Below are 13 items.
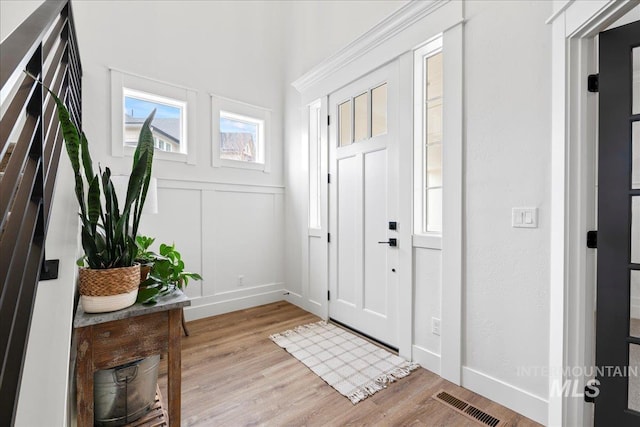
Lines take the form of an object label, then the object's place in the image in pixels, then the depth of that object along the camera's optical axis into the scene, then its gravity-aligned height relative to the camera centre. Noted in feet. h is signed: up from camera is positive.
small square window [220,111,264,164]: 11.25 +2.93
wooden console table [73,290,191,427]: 3.91 -1.85
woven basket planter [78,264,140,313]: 3.86 -1.03
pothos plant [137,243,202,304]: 4.38 -1.13
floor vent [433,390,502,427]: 5.40 -3.85
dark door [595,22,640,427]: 4.46 -0.29
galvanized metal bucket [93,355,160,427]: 4.61 -2.93
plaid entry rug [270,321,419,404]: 6.50 -3.82
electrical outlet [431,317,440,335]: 7.03 -2.77
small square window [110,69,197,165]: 8.96 +3.17
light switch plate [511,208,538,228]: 5.45 -0.10
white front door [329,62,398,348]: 8.13 +0.23
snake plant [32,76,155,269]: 3.84 -0.03
